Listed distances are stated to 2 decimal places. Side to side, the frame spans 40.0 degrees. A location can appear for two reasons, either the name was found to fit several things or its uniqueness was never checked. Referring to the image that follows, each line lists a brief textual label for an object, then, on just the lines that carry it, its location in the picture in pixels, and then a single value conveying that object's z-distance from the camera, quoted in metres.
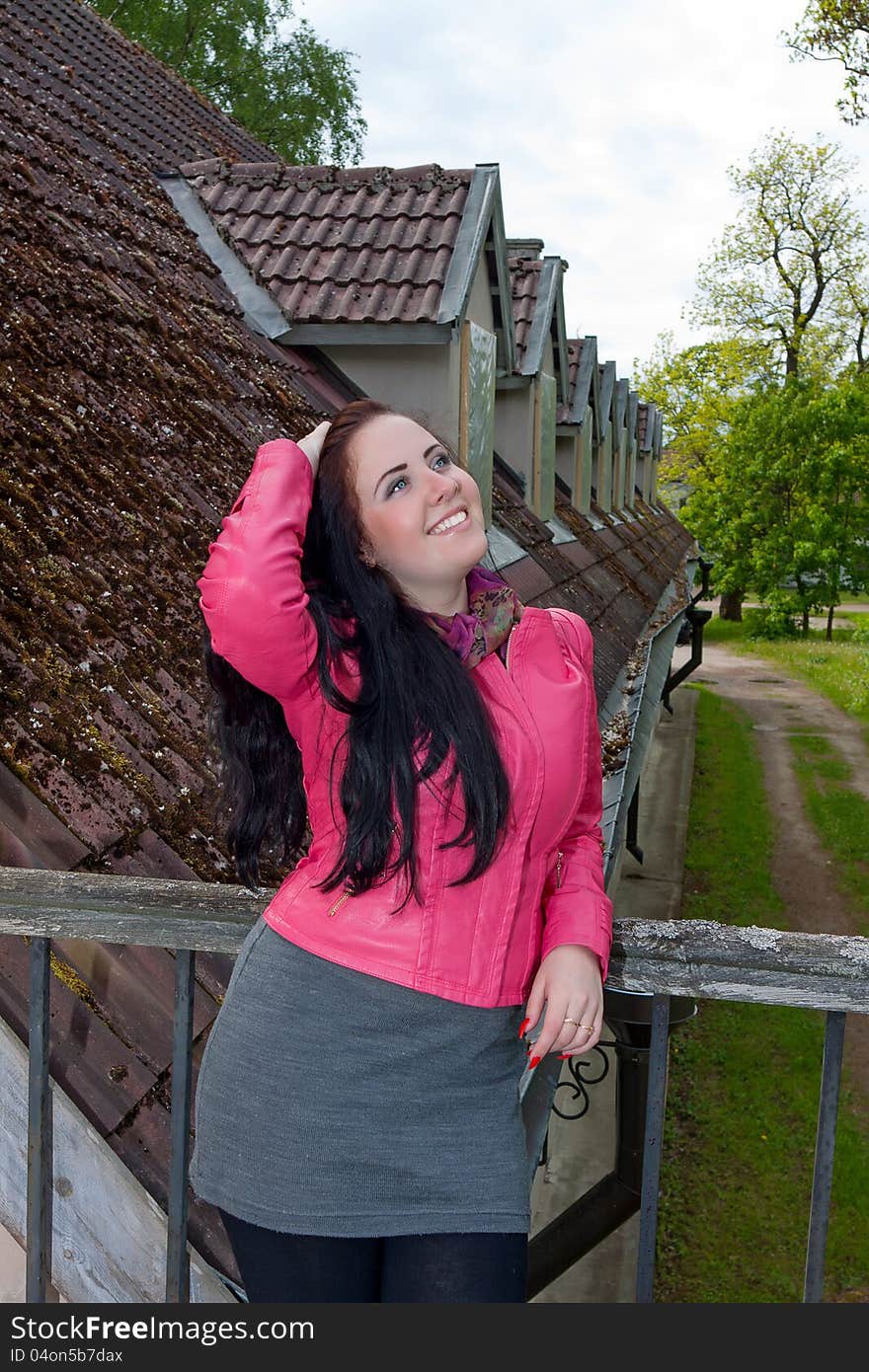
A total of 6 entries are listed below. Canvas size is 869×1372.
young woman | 1.58
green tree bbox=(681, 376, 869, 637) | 32.53
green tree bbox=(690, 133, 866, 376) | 37.16
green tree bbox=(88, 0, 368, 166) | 24.53
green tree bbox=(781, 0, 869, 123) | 12.67
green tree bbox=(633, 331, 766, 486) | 39.62
